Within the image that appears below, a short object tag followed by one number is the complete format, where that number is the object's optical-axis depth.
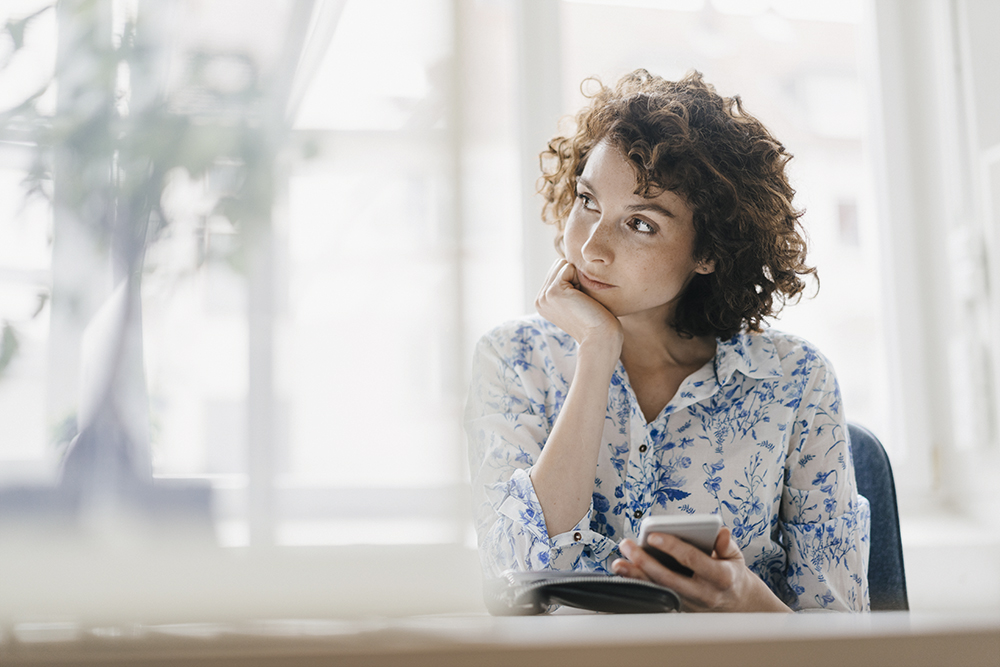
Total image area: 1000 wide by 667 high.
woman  1.00
